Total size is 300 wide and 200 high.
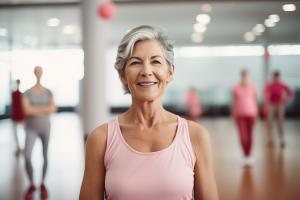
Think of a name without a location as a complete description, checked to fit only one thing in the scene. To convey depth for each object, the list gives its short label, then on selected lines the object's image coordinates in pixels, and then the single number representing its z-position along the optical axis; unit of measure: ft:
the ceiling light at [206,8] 33.31
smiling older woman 4.02
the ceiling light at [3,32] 36.27
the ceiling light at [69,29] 45.09
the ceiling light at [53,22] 39.45
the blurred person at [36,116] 15.16
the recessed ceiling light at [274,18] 40.07
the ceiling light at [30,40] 45.61
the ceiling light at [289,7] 30.66
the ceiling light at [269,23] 43.72
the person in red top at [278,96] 26.61
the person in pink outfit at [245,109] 19.84
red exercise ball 21.80
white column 25.45
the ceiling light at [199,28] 47.33
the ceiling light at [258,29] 47.53
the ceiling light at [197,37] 56.03
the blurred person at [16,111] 24.36
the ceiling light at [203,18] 40.55
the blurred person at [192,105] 48.47
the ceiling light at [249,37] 53.14
